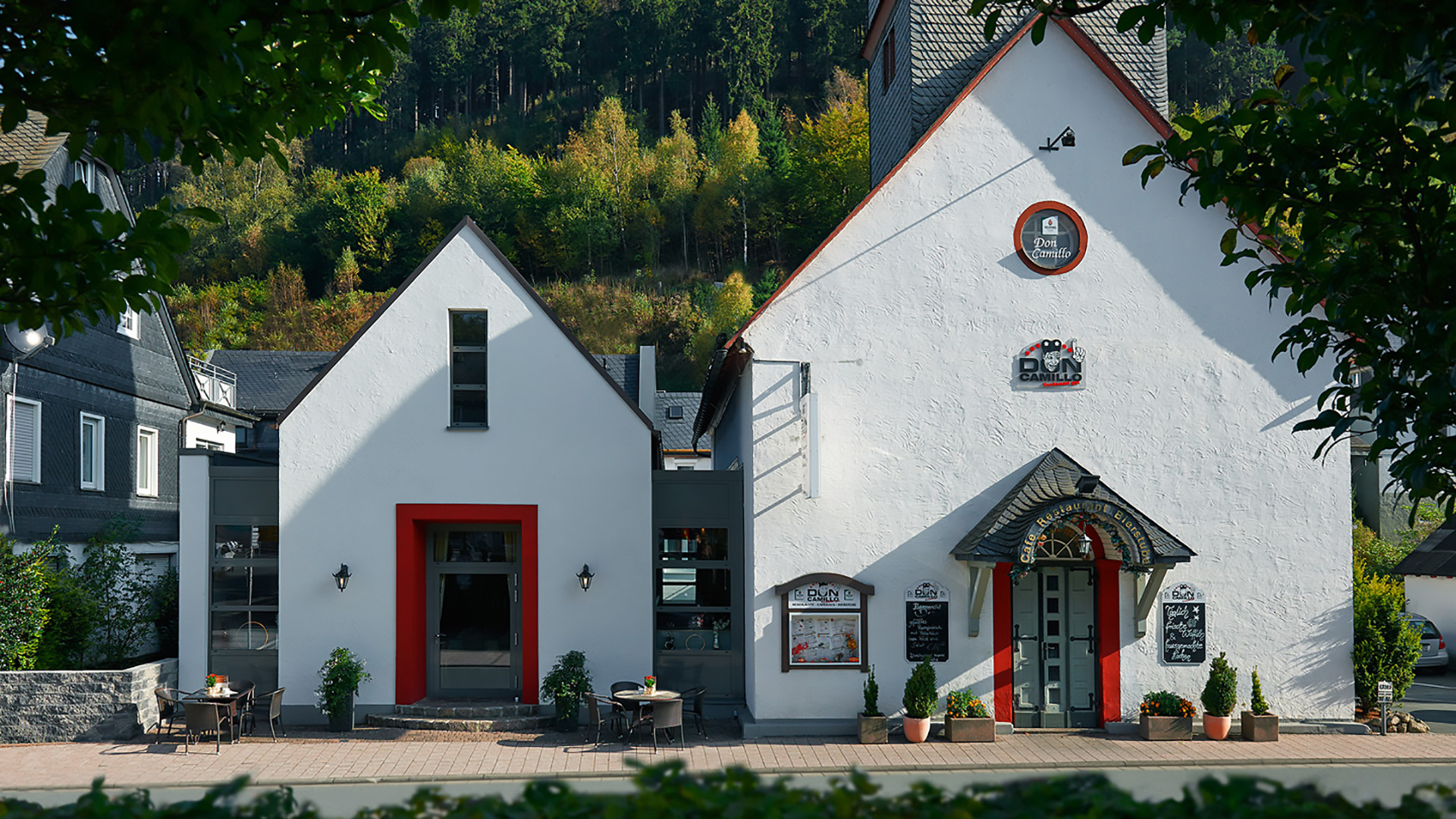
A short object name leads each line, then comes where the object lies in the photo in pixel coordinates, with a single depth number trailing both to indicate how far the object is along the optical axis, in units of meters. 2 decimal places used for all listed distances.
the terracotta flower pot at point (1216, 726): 14.73
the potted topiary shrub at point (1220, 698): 14.71
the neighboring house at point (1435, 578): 22.41
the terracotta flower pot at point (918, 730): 14.48
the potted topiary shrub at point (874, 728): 14.54
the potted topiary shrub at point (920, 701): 14.46
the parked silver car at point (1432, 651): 21.11
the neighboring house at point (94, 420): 18.11
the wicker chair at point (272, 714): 15.23
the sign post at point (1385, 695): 14.95
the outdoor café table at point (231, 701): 14.54
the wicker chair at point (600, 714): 14.78
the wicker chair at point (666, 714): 14.30
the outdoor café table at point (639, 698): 14.53
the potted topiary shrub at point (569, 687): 15.45
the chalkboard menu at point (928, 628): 15.04
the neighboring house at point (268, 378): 32.28
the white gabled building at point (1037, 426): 15.17
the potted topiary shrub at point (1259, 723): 14.69
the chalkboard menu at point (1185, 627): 15.17
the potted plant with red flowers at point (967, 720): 14.62
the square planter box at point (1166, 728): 14.73
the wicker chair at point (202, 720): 14.20
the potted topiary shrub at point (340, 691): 15.41
